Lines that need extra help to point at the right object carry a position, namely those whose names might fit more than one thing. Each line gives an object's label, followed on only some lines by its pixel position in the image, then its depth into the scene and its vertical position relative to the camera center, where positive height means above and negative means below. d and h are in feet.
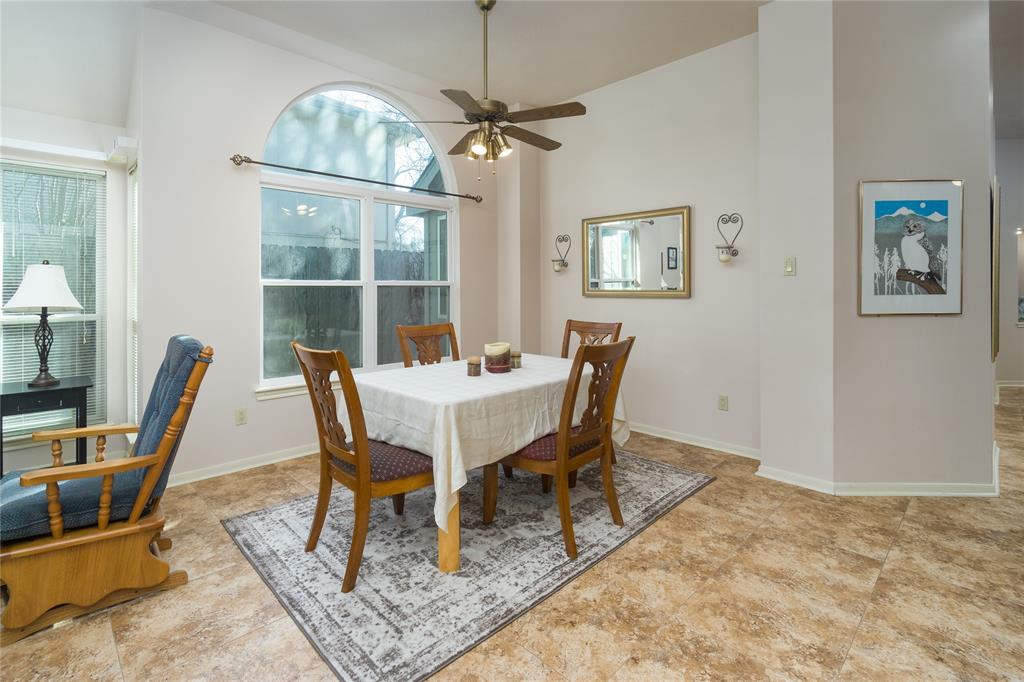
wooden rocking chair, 5.64 -2.27
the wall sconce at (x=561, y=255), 15.69 +2.68
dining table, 6.72 -1.14
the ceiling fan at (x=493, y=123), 8.59 +3.95
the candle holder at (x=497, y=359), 9.14 -0.39
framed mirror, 13.08 +2.37
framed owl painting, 9.43 +1.74
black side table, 9.09 -1.14
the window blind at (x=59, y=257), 10.36 +1.80
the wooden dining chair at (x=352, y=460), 6.41 -1.74
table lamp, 9.30 +0.76
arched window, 12.12 +2.79
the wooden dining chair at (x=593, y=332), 11.40 +0.14
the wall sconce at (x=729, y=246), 11.98 +2.25
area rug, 5.64 -3.32
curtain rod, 10.90 +4.01
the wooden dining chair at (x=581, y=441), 7.29 -1.64
